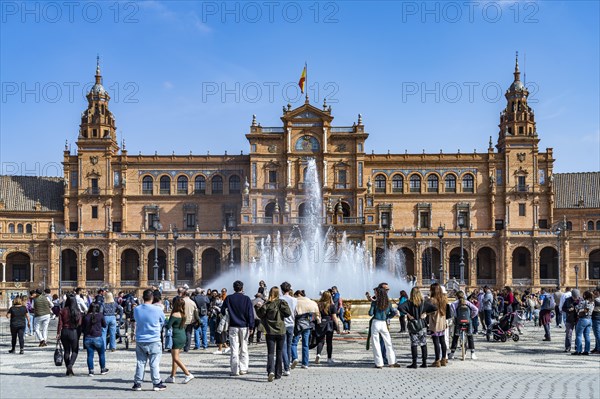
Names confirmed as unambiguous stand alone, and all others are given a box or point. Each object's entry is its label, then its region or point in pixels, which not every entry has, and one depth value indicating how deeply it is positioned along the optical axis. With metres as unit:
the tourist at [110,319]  21.38
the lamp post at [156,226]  51.82
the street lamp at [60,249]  66.39
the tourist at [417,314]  18.75
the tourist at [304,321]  18.55
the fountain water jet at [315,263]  52.84
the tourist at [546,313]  26.28
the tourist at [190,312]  21.00
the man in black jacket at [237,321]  17.27
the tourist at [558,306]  30.82
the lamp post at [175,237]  61.52
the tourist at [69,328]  17.39
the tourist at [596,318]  21.47
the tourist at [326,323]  19.45
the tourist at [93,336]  17.52
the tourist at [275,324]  16.94
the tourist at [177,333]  16.44
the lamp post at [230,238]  67.00
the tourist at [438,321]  18.98
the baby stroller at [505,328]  25.98
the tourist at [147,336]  15.46
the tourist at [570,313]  22.36
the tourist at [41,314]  24.75
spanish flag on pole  72.94
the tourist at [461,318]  20.34
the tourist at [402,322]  28.77
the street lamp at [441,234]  52.22
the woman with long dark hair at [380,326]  18.62
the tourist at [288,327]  17.55
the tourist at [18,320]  22.33
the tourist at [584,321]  21.44
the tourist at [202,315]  24.01
